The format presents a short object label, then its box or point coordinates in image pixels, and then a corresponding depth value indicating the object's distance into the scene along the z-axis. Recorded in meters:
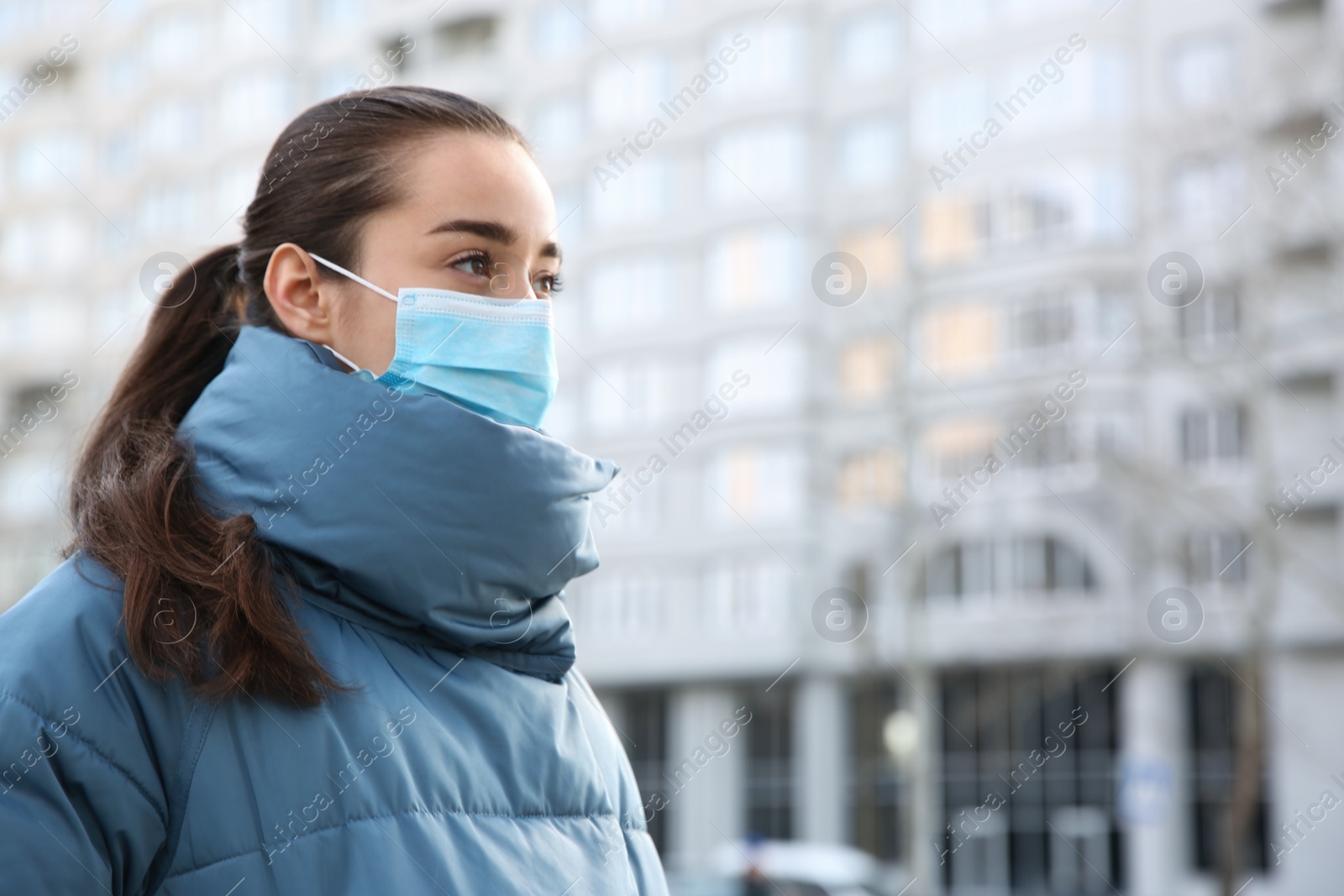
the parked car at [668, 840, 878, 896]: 18.38
